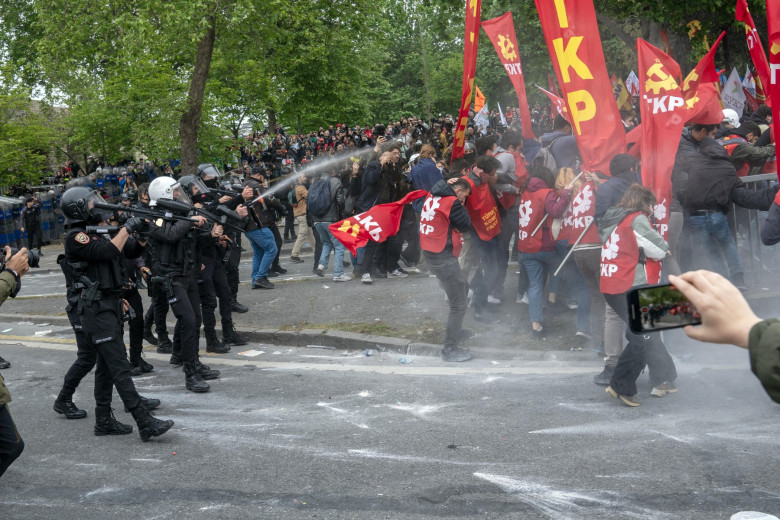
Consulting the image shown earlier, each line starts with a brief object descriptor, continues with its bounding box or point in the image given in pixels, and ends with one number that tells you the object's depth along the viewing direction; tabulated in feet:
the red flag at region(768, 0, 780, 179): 20.34
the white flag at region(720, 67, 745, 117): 44.98
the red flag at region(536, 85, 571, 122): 37.69
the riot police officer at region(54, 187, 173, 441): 20.03
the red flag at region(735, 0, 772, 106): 24.67
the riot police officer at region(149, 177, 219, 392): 24.52
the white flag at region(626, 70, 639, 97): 59.02
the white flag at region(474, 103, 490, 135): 69.06
